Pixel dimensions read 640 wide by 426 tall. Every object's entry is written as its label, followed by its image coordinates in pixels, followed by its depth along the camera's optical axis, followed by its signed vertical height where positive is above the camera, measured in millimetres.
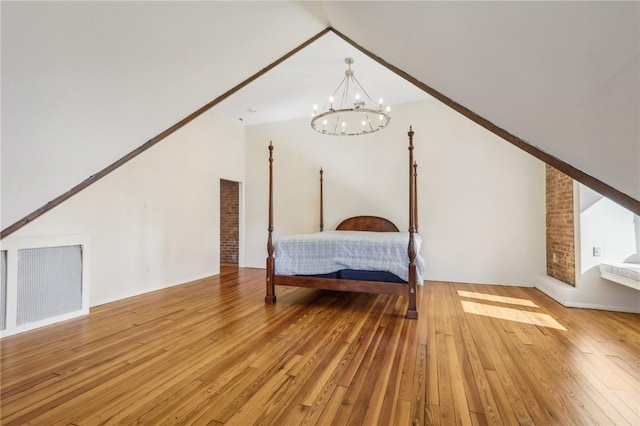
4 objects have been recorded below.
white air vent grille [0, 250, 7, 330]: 2590 -665
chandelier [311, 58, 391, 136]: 4130 +1785
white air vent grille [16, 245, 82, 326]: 2733 -673
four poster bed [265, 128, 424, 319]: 3111 -535
